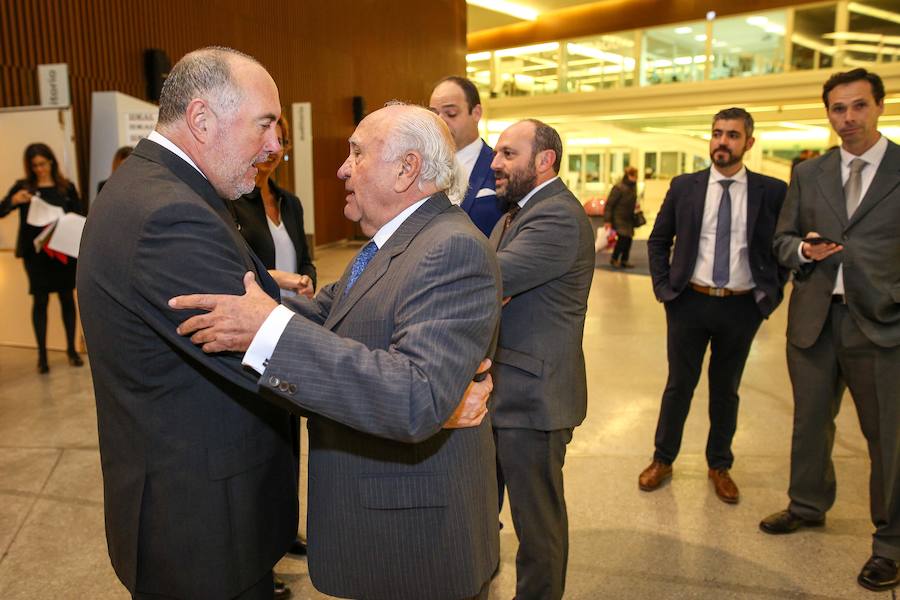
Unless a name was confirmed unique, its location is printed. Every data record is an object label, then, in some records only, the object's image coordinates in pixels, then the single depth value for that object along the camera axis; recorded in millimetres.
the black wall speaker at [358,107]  14594
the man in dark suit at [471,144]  2797
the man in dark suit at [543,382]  2201
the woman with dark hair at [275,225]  2748
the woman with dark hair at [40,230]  5449
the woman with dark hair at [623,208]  11398
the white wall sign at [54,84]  5980
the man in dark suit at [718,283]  3340
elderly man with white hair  1116
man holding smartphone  2662
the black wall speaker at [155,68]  8312
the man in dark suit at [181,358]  1183
